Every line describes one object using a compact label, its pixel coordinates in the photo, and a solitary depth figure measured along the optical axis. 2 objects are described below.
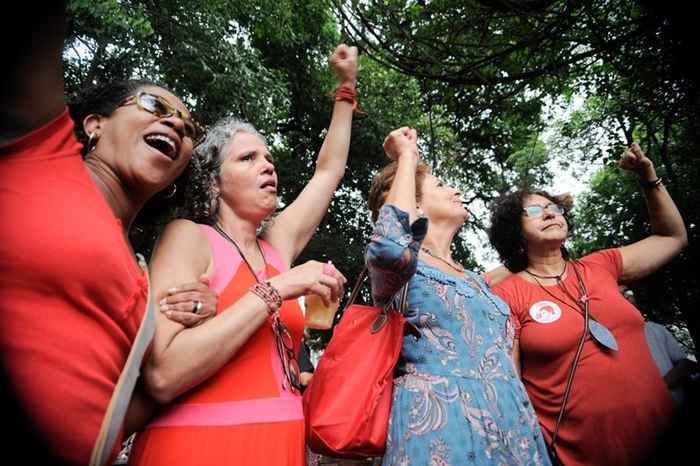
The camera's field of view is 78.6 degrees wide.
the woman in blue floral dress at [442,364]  1.64
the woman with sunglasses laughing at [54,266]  0.75
